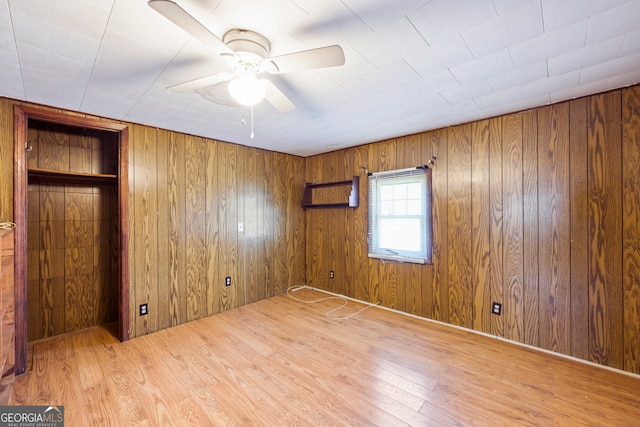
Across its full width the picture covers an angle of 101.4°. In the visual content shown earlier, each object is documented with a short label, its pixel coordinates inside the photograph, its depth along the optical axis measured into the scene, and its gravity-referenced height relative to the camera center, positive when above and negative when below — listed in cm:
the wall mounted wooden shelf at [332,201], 367 +25
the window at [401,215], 311 -5
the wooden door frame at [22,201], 212 +14
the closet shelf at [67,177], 247 +41
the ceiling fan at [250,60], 118 +78
